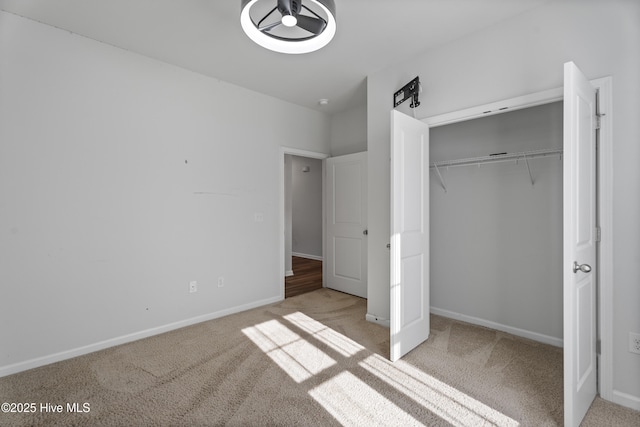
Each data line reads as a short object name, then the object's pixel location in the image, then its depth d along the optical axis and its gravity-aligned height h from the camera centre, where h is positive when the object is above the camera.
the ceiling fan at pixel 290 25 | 1.75 +1.15
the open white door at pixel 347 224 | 4.23 -0.19
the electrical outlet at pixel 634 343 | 1.86 -0.83
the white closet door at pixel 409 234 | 2.43 -0.20
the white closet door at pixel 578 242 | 1.64 -0.19
